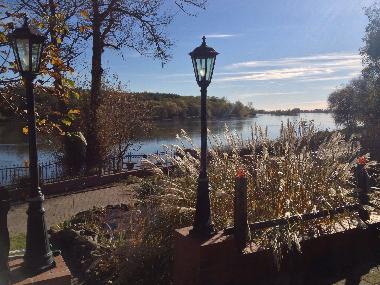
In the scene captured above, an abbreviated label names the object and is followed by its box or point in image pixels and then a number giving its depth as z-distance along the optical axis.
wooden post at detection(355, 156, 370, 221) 5.49
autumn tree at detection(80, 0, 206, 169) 16.88
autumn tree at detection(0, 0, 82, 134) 5.47
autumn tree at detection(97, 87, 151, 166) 17.41
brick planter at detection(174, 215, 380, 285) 4.38
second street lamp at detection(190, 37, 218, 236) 4.53
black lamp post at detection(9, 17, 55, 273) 4.18
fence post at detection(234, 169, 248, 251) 4.41
